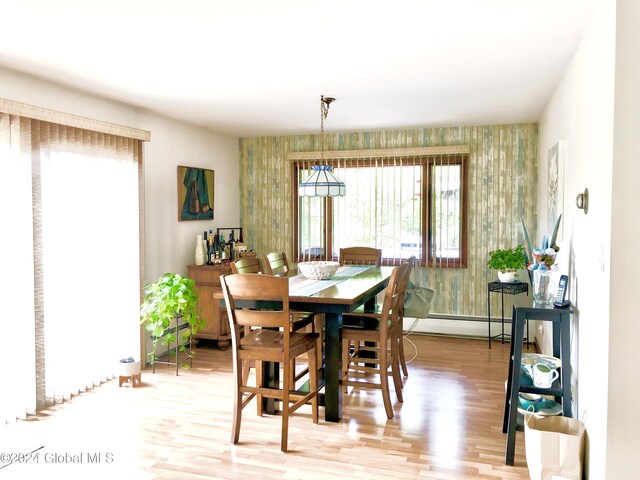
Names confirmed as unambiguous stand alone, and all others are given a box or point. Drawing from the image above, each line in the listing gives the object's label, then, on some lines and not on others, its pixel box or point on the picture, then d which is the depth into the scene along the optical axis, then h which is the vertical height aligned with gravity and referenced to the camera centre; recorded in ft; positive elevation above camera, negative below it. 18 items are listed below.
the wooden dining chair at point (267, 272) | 12.84 -1.28
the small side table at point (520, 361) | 9.63 -2.51
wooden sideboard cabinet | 17.67 -2.63
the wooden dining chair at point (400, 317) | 12.50 -2.30
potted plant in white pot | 17.07 -1.18
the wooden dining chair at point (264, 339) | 10.04 -2.36
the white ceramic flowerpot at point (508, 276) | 17.34 -1.64
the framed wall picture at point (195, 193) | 18.08 +1.23
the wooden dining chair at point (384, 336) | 11.68 -2.53
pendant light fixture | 13.82 +1.12
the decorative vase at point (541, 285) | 10.25 -1.15
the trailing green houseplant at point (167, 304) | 14.62 -2.18
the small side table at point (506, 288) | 17.30 -2.03
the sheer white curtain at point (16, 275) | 11.37 -1.05
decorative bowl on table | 13.65 -1.13
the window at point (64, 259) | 11.57 -0.80
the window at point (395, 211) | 19.74 +0.62
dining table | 10.72 -1.63
